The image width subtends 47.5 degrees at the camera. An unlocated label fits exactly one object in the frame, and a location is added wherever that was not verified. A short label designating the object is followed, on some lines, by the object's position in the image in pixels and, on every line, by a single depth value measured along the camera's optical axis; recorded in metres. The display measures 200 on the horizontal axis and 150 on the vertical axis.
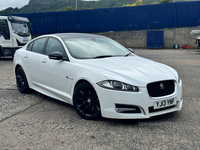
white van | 14.44
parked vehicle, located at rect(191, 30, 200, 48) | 18.23
